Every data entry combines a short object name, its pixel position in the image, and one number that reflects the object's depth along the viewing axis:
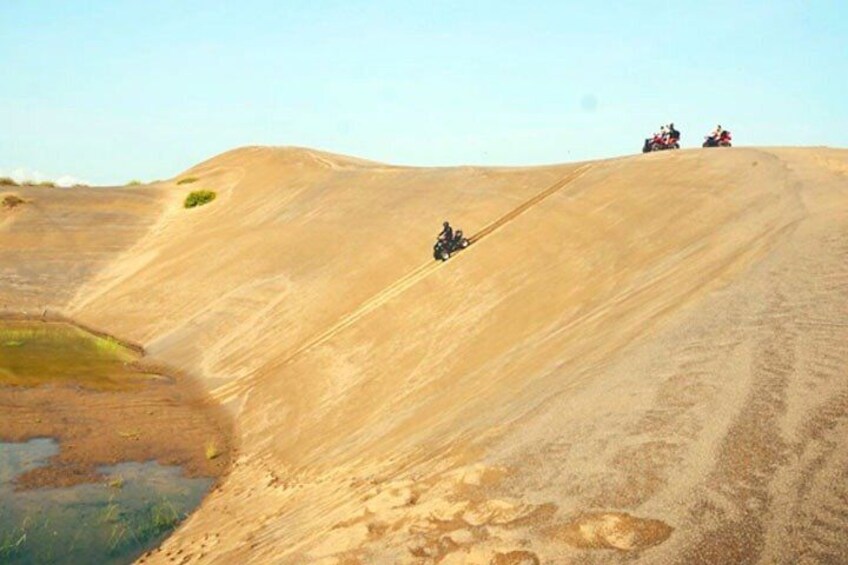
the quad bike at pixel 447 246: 26.59
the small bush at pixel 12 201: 44.91
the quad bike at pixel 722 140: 34.12
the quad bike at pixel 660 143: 34.97
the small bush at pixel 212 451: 17.09
